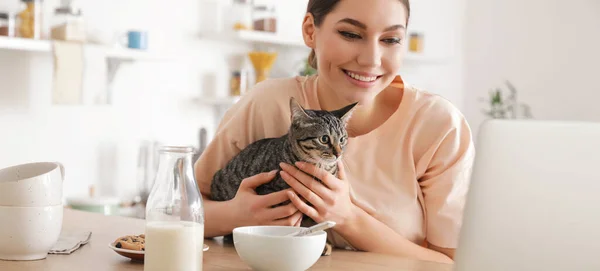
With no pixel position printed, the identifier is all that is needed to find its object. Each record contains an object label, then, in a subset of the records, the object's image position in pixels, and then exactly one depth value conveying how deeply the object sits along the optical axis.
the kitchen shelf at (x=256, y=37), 3.36
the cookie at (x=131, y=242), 1.20
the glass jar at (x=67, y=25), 2.79
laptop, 0.72
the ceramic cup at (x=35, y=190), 1.18
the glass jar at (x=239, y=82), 3.53
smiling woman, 1.45
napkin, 1.28
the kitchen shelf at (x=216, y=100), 3.46
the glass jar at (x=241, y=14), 3.45
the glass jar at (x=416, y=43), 4.45
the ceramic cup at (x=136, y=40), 3.12
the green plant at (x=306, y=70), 3.65
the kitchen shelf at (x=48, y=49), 2.63
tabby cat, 1.34
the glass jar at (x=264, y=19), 3.50
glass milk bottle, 1.04
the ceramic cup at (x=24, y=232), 1.18
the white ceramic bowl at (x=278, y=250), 1.10
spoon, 1.10
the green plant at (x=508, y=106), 4.44
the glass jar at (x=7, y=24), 2.65
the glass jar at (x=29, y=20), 2.73
